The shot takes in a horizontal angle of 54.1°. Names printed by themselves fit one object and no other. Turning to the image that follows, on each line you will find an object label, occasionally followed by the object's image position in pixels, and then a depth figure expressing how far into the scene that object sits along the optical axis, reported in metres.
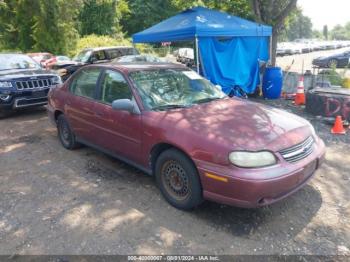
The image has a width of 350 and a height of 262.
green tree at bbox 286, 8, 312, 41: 78.19
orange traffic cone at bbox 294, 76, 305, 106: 8.90
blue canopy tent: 8.88
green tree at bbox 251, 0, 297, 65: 11.48
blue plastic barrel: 9.70
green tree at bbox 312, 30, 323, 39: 92.22
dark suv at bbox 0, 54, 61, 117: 7.83
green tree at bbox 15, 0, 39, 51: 23.55
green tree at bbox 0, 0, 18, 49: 26.91
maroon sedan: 3.21
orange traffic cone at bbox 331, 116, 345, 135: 6.45
